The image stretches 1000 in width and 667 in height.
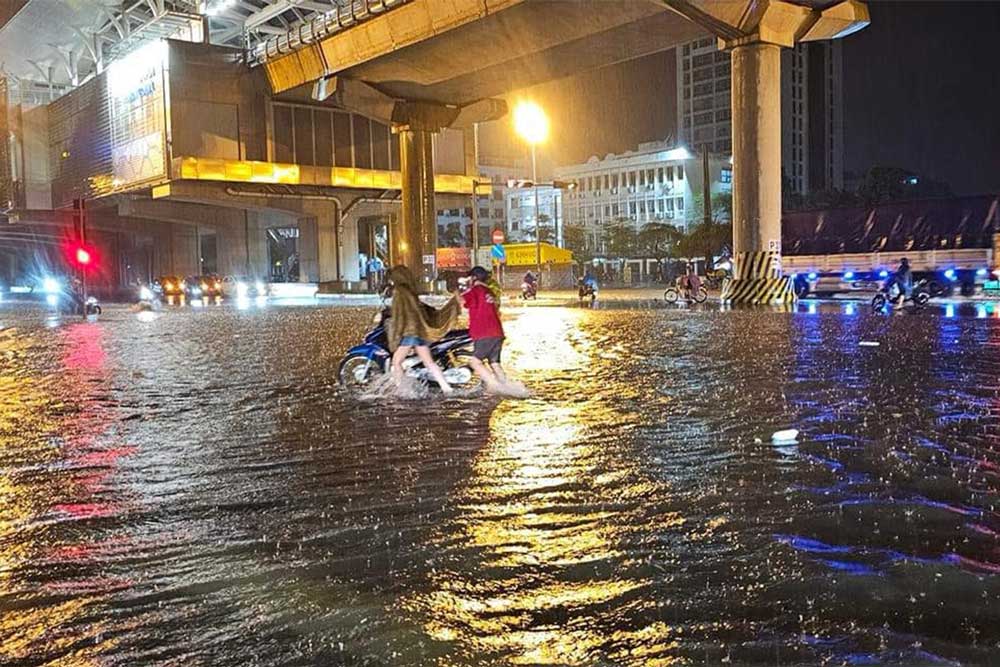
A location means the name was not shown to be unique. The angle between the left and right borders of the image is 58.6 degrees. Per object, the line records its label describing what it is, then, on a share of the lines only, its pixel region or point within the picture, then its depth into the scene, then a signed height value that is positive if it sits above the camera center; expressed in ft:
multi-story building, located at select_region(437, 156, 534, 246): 427.33 +33.26
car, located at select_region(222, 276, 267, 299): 174.29 +0.40
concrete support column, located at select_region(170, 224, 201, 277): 215.31 +10.13
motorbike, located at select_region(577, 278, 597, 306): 116.37 -1.45
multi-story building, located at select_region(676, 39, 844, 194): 478.18 +93.13
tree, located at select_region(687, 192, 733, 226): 309.83 +24.27
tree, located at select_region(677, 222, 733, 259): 245.65 +10.20
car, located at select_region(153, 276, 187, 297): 170.40 +1.15
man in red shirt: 33.32 -1.37
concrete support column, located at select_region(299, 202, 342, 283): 188.85 +9.10
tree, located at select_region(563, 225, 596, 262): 332.19 +14.67
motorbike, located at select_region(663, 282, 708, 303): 103.09 -1.96
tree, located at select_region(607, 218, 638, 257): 319.88 +13.61
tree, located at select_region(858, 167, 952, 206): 304.95 +30.47
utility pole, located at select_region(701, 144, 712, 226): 156.09 +15.93
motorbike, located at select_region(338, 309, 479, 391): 35.55 -3.12
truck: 92.94 +3.02
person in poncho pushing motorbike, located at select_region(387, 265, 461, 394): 33.01 -1.48
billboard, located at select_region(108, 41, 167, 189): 170.60 +35.58
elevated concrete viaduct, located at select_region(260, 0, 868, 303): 94.58 +31.04
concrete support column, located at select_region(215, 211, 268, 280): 196.85 +9.93
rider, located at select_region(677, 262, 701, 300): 103.04 -0.84
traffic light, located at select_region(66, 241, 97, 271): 75.15 +3.45
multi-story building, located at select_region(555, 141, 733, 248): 378.32 +40.22
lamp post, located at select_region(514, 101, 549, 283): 131.54 +23.74
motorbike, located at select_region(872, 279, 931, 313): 78.59 -2.35
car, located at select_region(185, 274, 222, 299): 170.71 +0.89
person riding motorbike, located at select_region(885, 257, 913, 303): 78.69 -0.90
